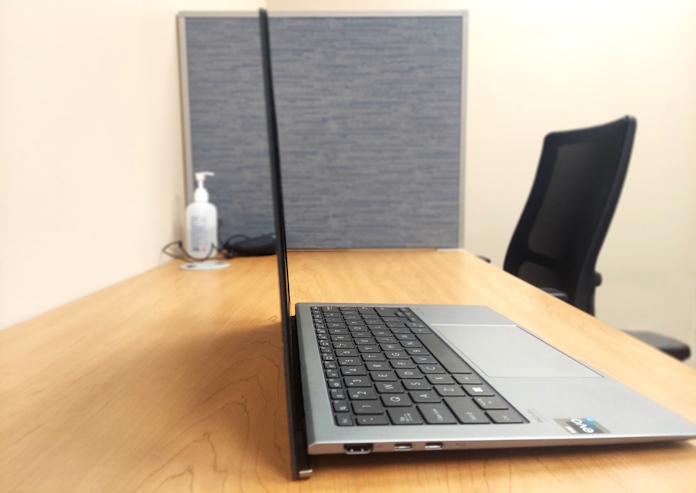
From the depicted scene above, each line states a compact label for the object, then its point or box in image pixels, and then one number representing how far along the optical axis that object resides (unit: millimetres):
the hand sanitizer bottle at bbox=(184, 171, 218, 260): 1249
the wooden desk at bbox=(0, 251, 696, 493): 315
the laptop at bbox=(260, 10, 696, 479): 321
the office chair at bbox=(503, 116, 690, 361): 1183
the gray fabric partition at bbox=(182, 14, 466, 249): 1423
